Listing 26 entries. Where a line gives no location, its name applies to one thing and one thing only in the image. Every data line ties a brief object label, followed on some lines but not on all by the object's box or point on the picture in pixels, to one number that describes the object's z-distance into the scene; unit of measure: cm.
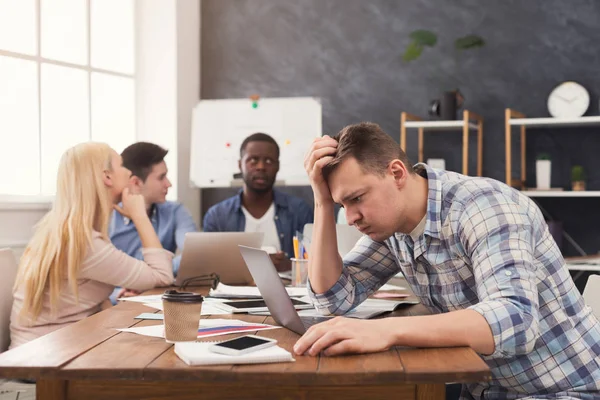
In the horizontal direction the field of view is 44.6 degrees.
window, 377
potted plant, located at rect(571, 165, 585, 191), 429
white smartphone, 128
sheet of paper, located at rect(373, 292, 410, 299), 223
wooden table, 119
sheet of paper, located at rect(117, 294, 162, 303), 212
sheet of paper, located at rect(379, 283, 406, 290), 251
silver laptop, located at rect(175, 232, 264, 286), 260
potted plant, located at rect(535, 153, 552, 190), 432
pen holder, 248
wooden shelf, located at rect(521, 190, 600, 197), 416
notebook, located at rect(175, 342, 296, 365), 124
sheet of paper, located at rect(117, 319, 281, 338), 155
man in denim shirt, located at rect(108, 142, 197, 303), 362
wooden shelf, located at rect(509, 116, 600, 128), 417
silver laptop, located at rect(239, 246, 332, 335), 156
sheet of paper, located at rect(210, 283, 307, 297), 220
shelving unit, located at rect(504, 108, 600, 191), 418
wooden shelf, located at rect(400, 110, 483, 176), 430
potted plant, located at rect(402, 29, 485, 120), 448
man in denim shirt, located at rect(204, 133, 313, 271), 414
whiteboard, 465
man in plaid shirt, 136
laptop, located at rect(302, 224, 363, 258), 286
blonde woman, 228
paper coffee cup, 142
